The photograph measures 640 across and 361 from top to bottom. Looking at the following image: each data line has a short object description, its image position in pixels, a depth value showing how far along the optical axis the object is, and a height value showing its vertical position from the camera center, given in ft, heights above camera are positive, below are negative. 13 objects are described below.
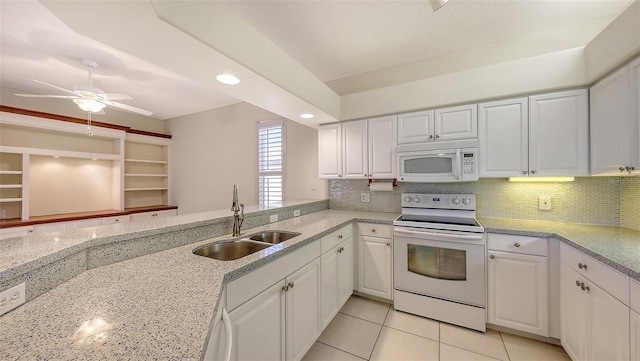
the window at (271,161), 12.05 +1.05
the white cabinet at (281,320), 3.93 -2.76
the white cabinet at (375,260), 7.97 -2.77
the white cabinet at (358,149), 8.80 +1.33
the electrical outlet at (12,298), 2.47 -1.31
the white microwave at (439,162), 7.28 +0.68
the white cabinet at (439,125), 7.54 +1.97
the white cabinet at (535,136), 6.37 +1.37
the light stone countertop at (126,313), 1.95 -1.45
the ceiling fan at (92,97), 8.13 +3.05
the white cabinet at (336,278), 6.39 -2.99
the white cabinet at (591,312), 4.02 -2.58
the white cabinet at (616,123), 4.82 +1.38
